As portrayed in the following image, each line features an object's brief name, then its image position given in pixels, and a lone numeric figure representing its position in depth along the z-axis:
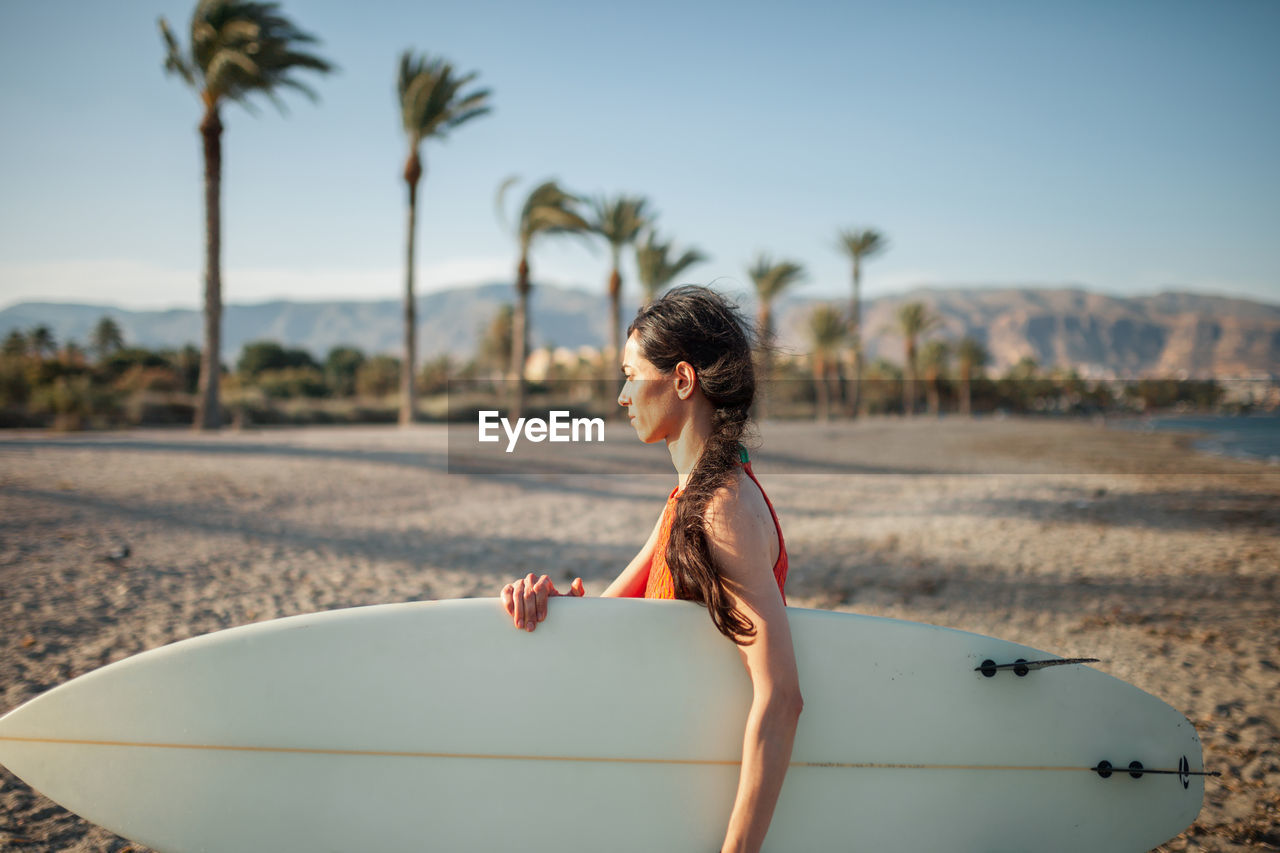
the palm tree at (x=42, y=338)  37.43
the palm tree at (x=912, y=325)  47.94
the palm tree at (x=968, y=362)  58.19
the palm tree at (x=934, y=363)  58.66
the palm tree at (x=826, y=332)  42.16
